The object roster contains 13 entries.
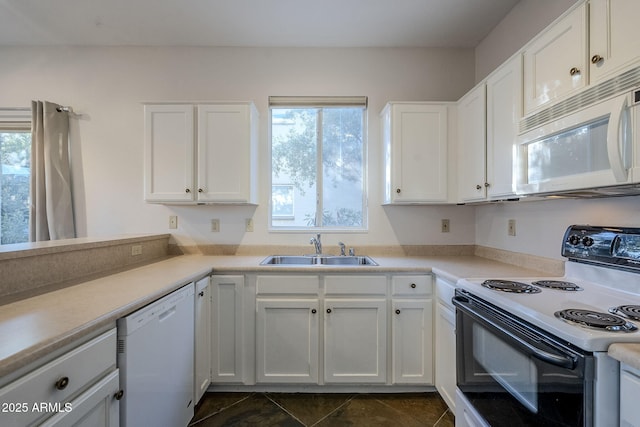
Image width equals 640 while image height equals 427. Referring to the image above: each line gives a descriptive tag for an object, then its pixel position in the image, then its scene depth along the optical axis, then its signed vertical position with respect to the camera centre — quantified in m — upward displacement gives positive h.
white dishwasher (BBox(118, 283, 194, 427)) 1.07 -0.67
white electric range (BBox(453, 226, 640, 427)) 0.82 -0.44
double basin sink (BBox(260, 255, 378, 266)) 2.37 -0.40
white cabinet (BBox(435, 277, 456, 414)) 1.67 -0.82
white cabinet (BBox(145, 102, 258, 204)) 2.20 +0.48
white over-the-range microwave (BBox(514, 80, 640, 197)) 0.95 +0.25
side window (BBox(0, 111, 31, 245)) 2.61 +0.27
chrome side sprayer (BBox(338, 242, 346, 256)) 2.46 -0.31
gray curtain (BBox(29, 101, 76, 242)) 2.42 +0.31
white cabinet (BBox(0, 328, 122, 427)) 0.70 -0.51
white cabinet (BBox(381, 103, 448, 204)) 2.23 +0.49
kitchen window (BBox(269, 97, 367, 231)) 2.62 +0.43
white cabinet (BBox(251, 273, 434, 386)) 1.90 -0.84
